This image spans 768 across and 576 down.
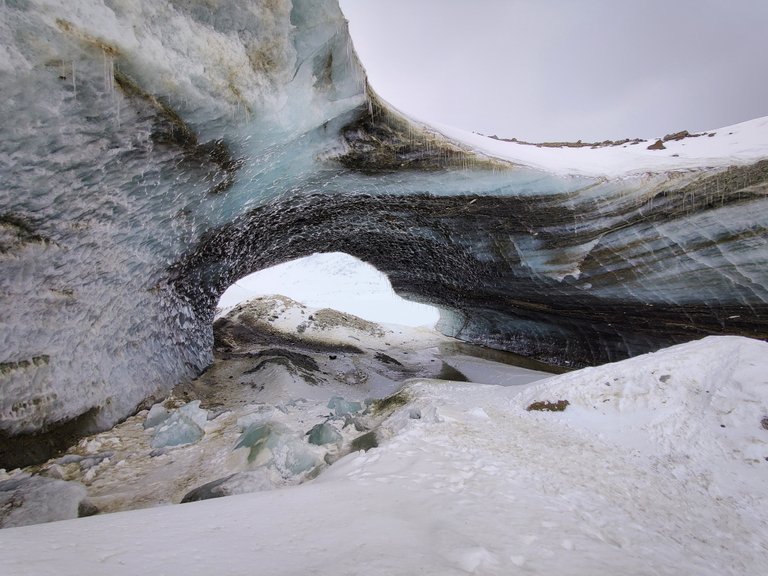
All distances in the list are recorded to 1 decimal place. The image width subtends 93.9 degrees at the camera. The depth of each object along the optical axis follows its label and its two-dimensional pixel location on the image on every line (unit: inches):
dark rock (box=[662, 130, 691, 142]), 271.3
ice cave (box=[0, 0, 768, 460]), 122.0
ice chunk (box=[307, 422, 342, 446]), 162.6
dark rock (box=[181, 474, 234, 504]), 109.2
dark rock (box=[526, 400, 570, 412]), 182.1
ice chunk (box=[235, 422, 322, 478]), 138.6
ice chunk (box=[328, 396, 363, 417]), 205.6
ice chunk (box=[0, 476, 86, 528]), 106.1
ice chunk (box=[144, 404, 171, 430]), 196.1
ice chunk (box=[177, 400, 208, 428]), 196.7
